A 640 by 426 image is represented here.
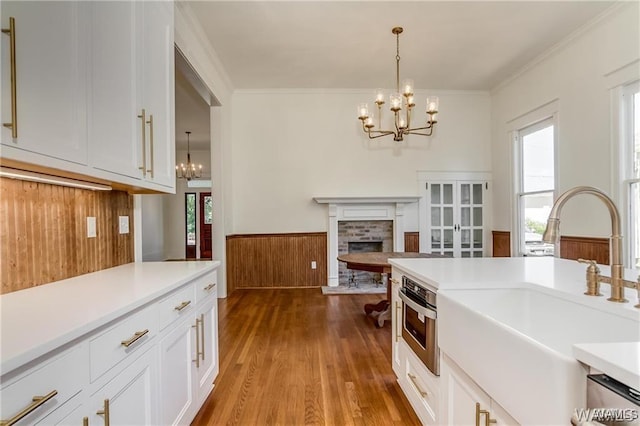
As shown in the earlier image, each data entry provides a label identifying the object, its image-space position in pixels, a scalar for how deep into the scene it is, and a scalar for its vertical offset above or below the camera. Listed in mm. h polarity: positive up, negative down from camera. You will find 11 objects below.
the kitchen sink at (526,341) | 684 -411
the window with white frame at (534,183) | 4328 +398
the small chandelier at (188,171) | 7125 +964
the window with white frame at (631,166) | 3102 +428
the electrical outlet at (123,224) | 2028 -73
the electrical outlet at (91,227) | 1743 -76
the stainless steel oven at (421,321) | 1476 -572
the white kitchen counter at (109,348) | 760 -428
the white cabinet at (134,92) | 1351 +618
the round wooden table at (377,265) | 3162 -545
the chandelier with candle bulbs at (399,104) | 3277 +1162
